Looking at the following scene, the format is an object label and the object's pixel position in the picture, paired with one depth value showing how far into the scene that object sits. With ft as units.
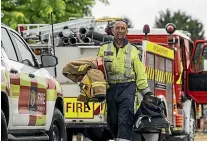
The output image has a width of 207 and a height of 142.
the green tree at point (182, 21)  254.68
